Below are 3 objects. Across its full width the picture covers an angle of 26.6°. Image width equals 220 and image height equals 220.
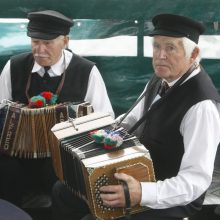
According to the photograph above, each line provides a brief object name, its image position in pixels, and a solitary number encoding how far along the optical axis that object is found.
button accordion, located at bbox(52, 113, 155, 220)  2.20
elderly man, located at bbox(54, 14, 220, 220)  2.24
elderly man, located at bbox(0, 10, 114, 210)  3.25
